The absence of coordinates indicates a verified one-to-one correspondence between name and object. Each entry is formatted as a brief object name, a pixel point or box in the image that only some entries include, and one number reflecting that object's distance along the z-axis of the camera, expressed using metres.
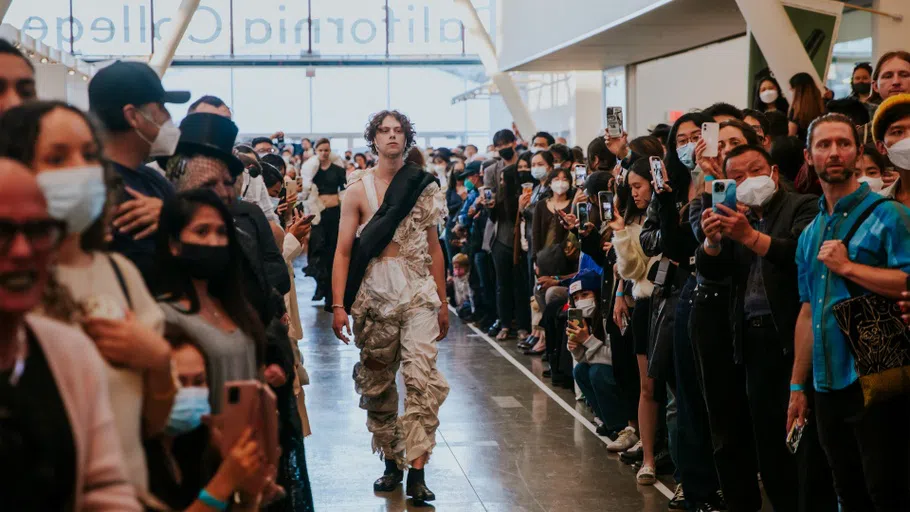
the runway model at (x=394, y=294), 5.73
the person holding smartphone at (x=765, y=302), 4.45
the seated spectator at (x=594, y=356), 6.88
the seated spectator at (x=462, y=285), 12.96
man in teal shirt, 3.87
